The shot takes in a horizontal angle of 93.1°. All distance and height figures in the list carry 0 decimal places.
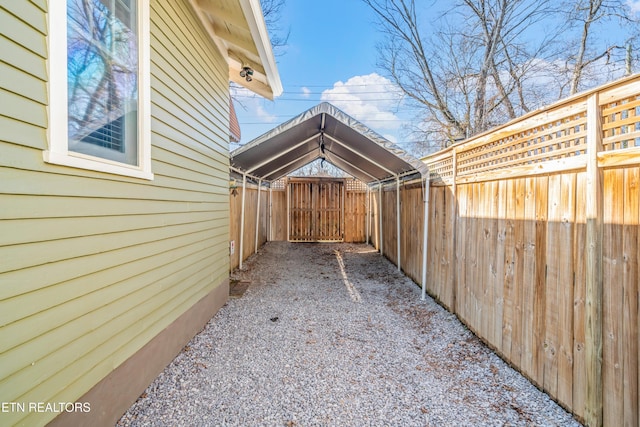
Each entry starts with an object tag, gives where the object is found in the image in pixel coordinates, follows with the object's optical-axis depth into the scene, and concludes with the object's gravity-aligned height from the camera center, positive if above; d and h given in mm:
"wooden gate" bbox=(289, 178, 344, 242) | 11273 +34
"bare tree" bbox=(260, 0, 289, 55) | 9562 +6181
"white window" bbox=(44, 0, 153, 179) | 1537 +769
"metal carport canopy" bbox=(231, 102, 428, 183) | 4332 +1234
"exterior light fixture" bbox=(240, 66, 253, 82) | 4633 +2137
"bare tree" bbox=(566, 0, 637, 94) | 8078 +5083
